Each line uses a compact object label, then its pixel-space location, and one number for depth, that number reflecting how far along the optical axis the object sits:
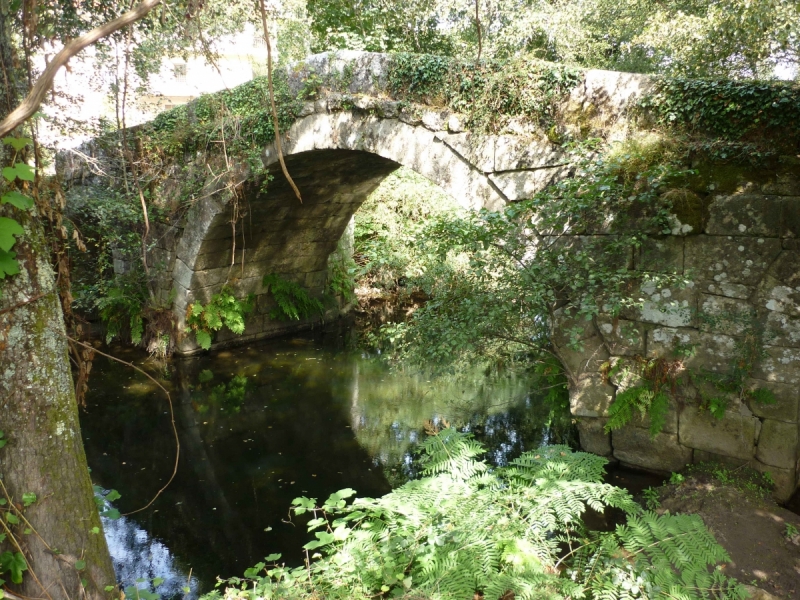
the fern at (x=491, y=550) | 2.20
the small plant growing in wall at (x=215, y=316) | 8.24
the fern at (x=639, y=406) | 4.06
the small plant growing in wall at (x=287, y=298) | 9.20
